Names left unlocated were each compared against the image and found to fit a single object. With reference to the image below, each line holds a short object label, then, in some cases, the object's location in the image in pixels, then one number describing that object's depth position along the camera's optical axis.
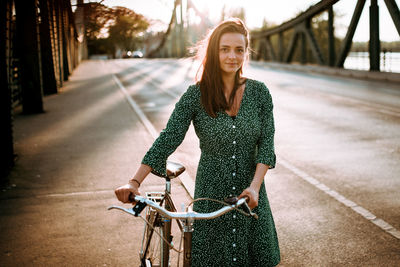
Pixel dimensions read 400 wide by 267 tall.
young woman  2.69
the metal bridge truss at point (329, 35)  21.22
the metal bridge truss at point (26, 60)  7.12
